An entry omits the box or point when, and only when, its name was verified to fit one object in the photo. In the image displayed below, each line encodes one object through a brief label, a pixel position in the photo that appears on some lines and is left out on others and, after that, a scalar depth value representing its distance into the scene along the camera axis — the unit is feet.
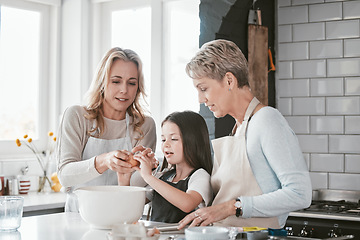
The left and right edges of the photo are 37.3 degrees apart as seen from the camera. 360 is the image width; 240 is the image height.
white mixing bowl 6.29
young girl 7.00
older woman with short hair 6.00
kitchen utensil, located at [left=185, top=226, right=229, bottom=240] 4.94
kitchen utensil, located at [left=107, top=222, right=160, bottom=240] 5.06
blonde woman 8.08
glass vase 14.05
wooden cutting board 11.75
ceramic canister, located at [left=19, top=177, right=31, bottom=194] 13.37
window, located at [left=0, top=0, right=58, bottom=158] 14.39
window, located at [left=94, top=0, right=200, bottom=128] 13.28
